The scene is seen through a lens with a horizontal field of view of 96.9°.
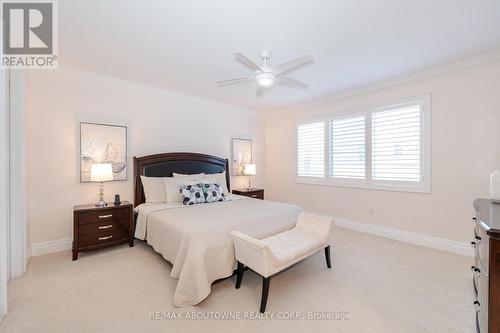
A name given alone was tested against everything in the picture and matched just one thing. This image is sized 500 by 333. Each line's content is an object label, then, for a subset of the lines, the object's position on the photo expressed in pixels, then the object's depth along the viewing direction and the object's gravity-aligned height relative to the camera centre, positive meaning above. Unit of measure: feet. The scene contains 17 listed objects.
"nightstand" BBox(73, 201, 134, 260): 9.70 -2.78
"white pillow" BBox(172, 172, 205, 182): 13.23 -0.60
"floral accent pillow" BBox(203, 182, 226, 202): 12.16 -1.48
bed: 6.82 -2.34
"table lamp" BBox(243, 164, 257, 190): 17.15 -0.24
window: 11.72 +1.07
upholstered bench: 6.56 -2.80
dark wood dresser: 3.96 -2.13
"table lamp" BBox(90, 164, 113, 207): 10.38 -0.31
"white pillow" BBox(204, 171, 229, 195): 14.03 -0.81
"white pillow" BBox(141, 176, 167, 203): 12.08 -1.26
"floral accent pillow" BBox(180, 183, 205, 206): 11.58 -1.48
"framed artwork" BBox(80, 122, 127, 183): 11.23 +1.02
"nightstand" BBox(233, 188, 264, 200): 16.55 -2.01
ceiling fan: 7.15 +3.37
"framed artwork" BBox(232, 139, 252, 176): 17.72 +0.96
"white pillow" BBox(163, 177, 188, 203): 11.99 -1.24
